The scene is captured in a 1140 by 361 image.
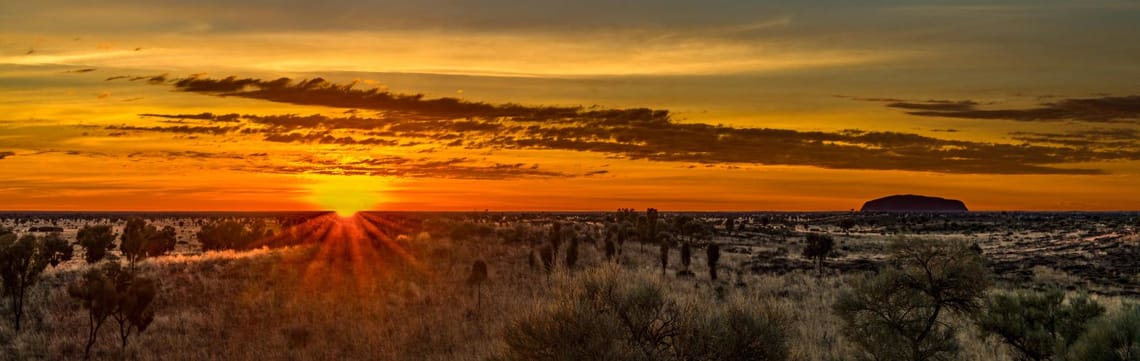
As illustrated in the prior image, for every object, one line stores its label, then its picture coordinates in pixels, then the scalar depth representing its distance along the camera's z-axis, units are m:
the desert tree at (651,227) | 59.94
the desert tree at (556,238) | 46.34
